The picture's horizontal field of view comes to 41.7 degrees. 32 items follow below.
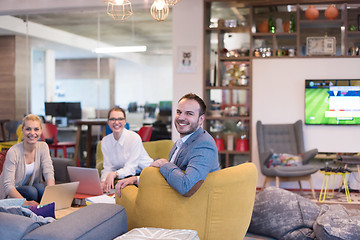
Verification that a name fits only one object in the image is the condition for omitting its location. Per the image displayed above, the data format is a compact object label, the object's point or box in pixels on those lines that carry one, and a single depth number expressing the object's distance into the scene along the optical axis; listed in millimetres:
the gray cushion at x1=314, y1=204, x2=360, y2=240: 3520
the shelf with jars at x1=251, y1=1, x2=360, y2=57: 7117
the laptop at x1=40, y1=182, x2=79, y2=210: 3160
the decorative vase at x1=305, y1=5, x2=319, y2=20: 7145
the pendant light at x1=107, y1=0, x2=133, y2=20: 7607
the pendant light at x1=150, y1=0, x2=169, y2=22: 4555
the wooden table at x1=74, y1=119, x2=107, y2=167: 7750
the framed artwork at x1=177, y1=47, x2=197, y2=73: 7289
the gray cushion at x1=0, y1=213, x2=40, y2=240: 1995
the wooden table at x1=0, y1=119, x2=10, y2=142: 9407
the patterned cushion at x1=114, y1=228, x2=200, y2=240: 2340
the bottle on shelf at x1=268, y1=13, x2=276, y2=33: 7320
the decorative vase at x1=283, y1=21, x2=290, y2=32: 7285
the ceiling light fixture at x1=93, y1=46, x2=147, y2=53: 8211
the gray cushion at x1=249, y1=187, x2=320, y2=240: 4059
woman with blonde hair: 3674
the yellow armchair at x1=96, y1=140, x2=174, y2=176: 4934
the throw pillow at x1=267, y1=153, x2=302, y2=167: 6797
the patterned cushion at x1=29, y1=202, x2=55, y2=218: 2597
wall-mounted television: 6992
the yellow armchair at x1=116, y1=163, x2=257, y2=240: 2688
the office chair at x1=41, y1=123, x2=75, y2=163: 7574
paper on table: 3220
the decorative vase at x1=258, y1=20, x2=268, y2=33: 7320
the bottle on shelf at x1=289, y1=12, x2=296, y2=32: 7262
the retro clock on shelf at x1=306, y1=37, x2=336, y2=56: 7113
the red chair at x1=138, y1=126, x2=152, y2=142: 6750
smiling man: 2619
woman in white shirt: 4285
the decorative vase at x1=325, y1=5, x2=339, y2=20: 7098
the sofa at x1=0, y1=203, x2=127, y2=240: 2018
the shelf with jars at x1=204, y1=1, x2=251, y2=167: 7348
